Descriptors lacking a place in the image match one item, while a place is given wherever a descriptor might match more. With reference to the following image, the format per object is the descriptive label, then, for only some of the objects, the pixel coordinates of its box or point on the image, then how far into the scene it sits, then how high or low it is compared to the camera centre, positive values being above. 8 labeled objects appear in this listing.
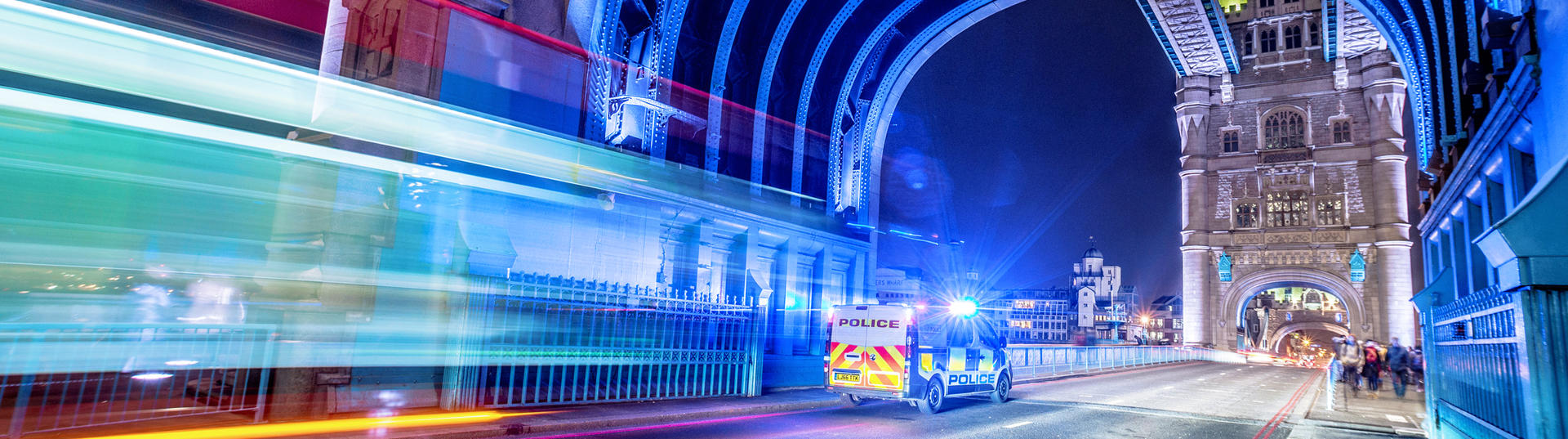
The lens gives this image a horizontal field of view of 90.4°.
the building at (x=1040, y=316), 160.00 +3.44
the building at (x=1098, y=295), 130.25 +7.11
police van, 13.86 -0.52
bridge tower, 48.06 +12.14
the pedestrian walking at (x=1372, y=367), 21.14 -0.45
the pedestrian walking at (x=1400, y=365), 20.66 -0.35
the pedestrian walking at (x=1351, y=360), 20.81 -0.27
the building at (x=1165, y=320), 150.75 +3.81
